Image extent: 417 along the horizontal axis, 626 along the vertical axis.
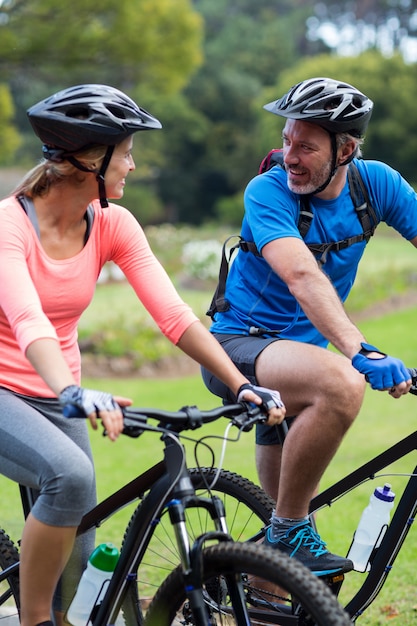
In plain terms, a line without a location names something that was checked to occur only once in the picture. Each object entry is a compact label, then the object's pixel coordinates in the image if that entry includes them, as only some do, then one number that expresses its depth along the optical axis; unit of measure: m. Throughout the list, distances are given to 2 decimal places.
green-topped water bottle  4.99
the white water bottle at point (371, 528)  5.84
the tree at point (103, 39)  33.29
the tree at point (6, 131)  34.36
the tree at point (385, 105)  65.08
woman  4.62
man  5.34
